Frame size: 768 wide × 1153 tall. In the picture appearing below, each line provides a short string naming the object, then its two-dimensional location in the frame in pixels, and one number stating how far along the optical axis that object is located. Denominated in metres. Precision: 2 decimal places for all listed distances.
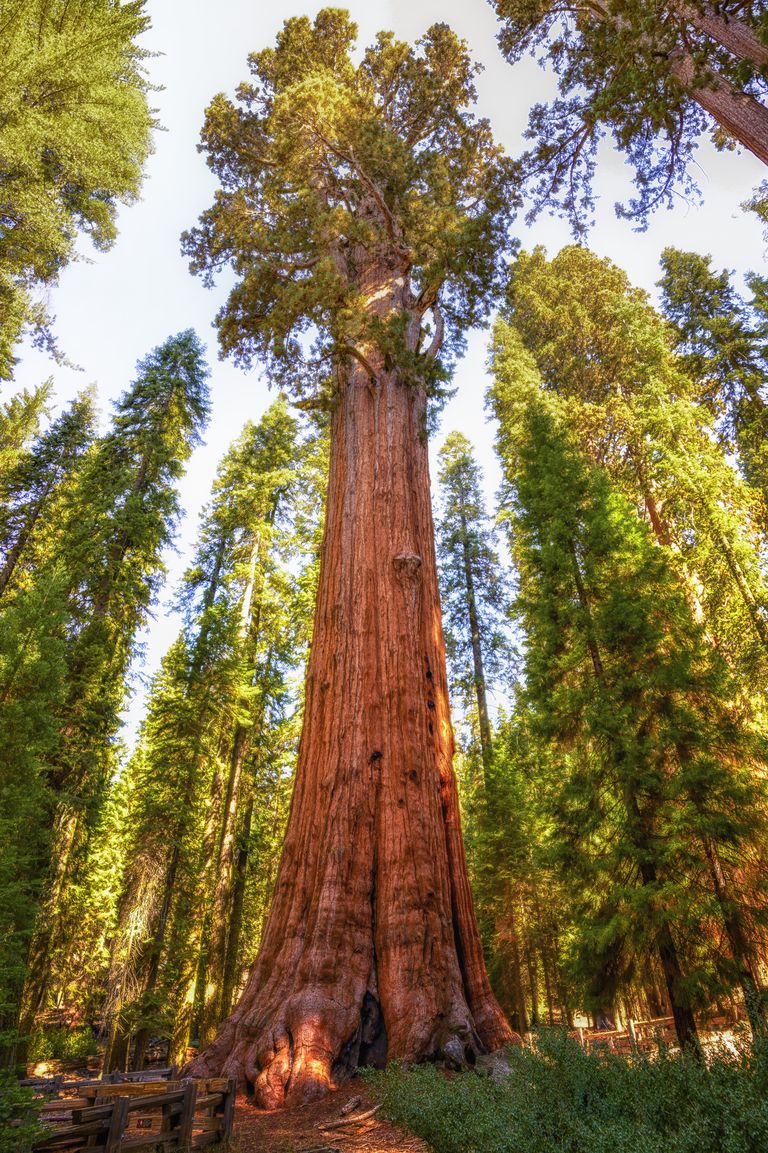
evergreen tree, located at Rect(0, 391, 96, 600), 20.42
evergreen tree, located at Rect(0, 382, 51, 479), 24.33
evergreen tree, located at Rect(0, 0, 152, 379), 12.45
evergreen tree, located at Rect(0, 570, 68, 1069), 9.58
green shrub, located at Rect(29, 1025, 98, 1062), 18.10
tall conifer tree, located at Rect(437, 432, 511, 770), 20.53
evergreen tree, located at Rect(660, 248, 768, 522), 13.28
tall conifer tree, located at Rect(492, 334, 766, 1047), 8.21
